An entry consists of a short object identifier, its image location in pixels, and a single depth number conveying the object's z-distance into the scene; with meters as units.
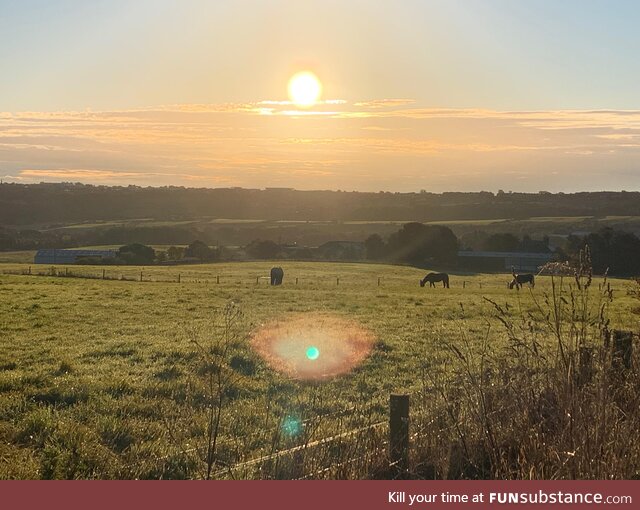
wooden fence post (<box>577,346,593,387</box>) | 6.88
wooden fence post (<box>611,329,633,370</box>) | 8.19
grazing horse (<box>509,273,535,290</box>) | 52.33
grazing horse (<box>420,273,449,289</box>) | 56.44
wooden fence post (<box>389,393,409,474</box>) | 6.44
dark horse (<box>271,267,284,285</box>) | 53.33
